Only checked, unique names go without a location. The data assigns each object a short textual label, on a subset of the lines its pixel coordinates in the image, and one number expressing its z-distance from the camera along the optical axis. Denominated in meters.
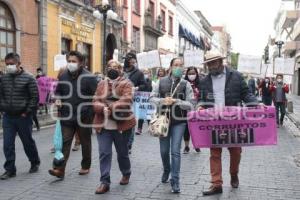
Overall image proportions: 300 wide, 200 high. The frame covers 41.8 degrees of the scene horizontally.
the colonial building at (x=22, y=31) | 13.47
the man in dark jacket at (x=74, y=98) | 5.42
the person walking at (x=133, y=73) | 6.95
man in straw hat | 4.84
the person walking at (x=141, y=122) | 9.50
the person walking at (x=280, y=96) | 11.75
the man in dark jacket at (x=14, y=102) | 5.54
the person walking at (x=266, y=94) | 13.11
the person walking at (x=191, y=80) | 7.04
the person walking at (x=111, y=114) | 4.90
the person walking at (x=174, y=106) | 4.88
